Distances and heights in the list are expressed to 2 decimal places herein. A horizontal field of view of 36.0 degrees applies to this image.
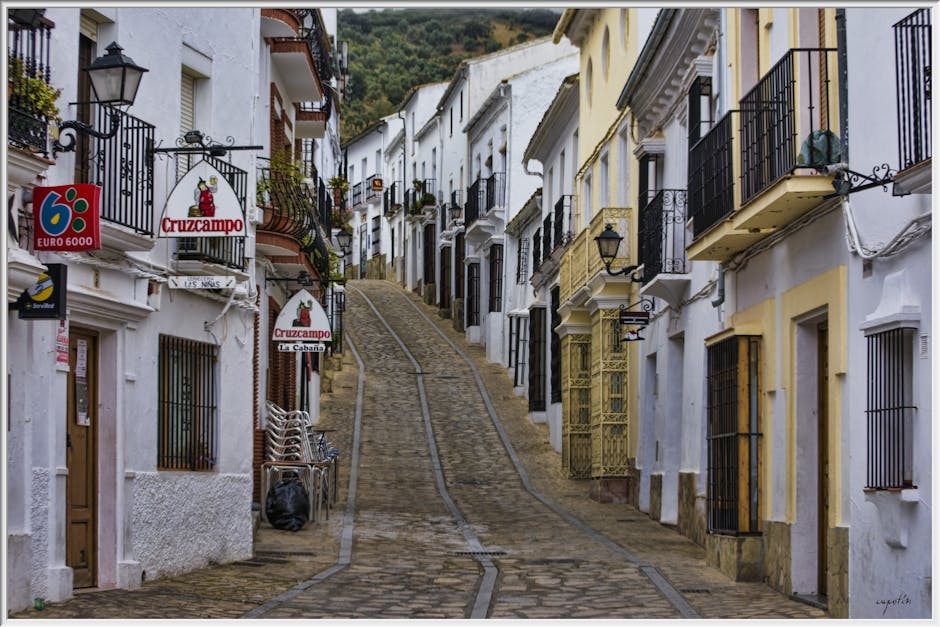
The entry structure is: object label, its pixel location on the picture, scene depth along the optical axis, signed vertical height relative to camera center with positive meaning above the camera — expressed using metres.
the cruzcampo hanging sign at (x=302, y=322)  19.61 +0.88
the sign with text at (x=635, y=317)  20.81 +1.00
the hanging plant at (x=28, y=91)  10.63 +2.21
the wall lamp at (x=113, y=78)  11.66 +2.49
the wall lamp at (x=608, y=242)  19.50 +1.95
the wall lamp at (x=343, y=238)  28.69 +2.96
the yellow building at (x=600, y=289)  22.64 +1.56
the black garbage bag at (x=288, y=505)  18.36 -1.52
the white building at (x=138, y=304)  11.00 +0.75
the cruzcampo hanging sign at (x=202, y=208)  13.33 +1.65
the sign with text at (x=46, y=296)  10.59 +0.67
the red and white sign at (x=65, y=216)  10.97 +1.30
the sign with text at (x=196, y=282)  14.03 +1.02
